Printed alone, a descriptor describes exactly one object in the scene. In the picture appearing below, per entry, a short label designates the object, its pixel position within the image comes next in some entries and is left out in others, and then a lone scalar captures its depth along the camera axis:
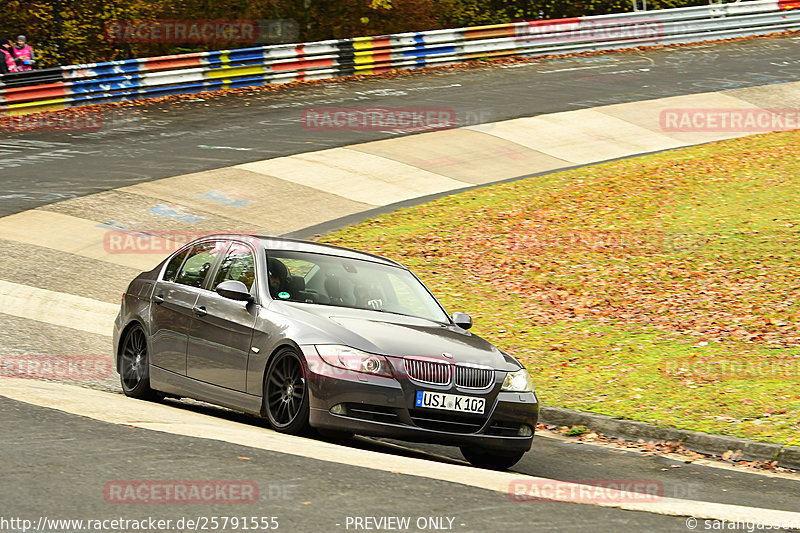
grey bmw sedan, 15.71
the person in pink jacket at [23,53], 59.09
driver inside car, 17.82
